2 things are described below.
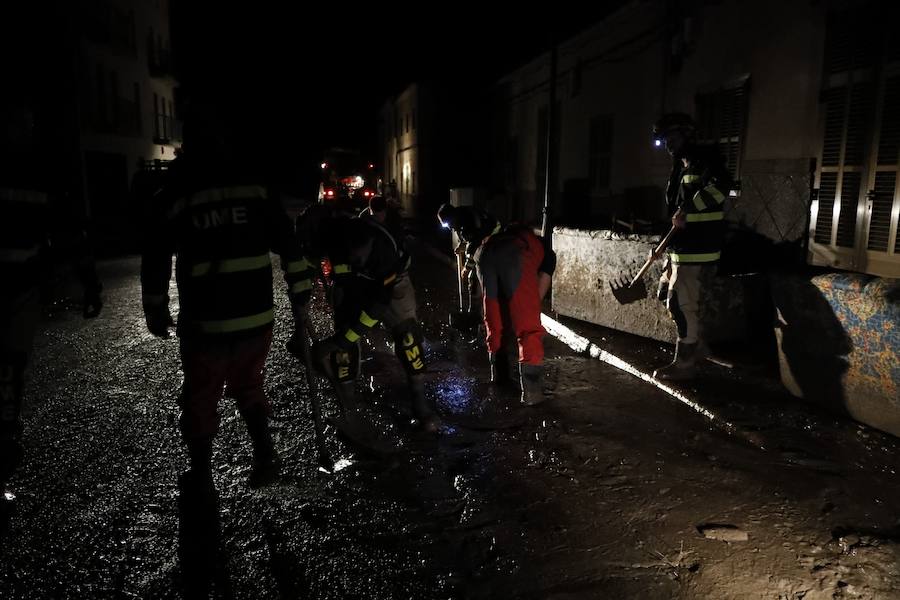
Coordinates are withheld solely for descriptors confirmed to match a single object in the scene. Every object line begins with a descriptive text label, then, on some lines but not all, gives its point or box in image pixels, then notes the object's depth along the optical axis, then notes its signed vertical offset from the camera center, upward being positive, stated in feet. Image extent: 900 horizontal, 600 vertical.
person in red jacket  14.80 -1.92
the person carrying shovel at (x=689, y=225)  16.35 -0.45
